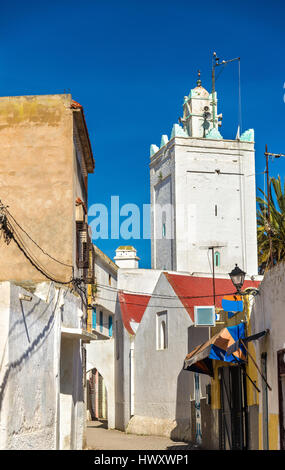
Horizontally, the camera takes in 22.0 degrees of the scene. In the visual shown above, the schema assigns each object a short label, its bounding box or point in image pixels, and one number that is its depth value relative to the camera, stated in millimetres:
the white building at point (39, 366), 11320
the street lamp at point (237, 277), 15307
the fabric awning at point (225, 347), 15820
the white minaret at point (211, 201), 49000
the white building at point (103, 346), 33719
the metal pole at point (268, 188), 14062
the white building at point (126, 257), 45894
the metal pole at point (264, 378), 13091
